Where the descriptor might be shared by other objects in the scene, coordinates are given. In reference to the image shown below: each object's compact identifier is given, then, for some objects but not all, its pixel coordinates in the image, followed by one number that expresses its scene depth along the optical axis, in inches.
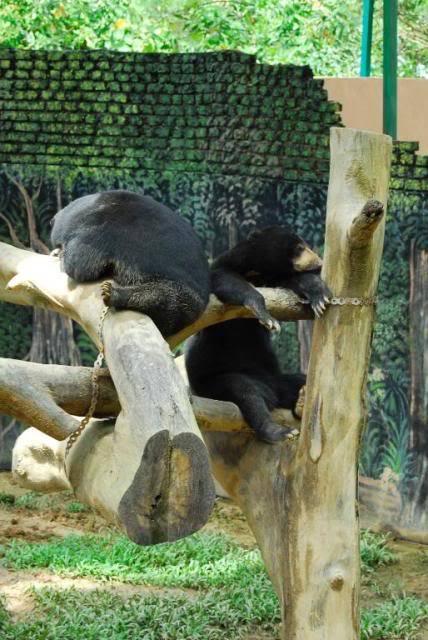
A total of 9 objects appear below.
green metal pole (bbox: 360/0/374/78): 812.5
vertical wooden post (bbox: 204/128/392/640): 294.4
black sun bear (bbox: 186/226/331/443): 337.1
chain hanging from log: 279.0
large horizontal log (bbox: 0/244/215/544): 226.1
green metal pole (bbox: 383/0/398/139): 643.5
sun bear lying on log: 307.3
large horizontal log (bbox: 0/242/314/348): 322.0
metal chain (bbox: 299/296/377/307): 302.8
